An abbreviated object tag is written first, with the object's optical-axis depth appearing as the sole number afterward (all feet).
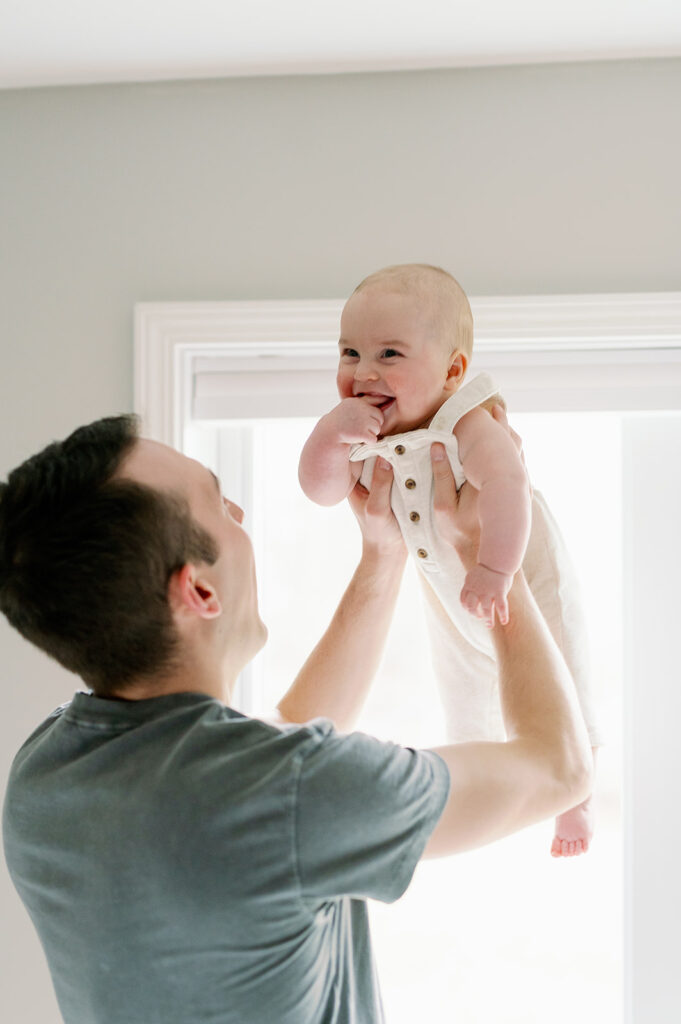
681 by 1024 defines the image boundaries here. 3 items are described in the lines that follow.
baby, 3.95
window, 6.34
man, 2.79
